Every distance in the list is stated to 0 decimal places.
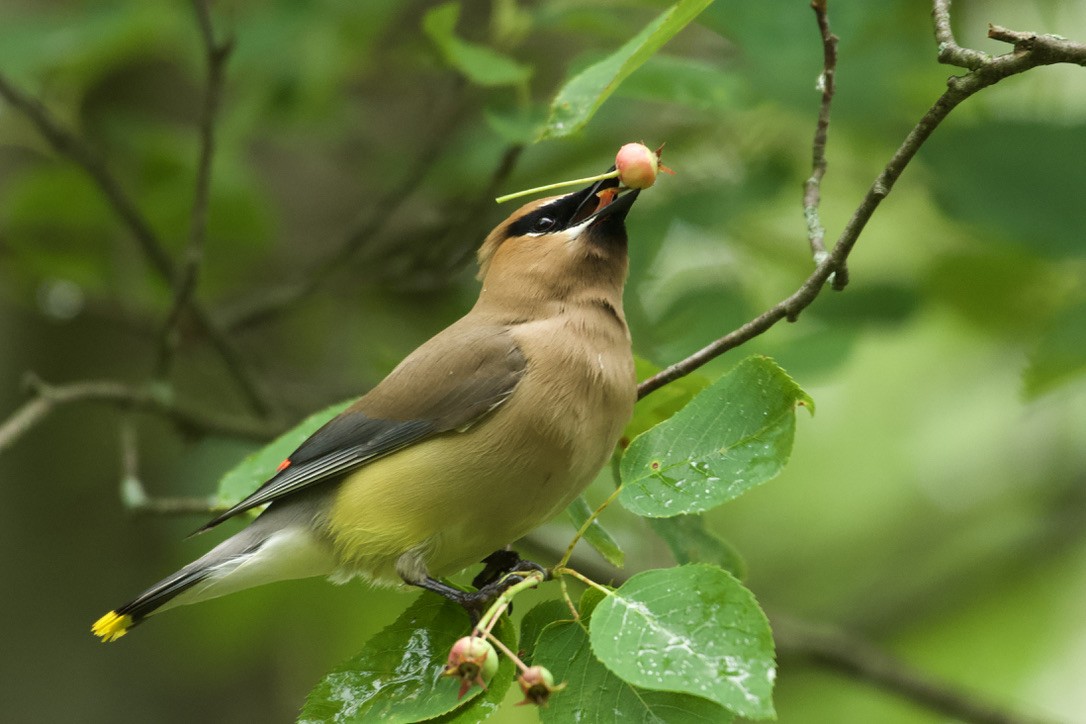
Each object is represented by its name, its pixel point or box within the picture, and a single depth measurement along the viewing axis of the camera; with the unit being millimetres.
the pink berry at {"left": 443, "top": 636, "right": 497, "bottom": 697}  4980
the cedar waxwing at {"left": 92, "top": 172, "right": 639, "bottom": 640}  6750
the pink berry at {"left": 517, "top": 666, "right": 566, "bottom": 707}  4937
